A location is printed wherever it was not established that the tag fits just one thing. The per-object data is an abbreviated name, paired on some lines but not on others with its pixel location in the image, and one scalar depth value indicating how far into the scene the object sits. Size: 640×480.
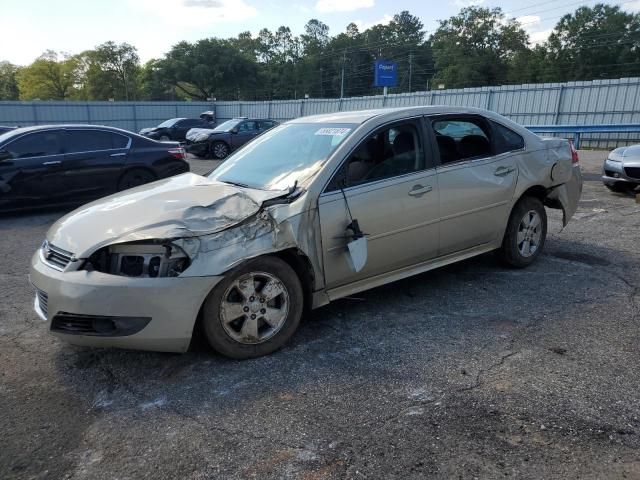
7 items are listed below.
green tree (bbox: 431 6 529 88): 69.69
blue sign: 41.91
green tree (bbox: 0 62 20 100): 95.94
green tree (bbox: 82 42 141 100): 77.94
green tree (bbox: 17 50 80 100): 80.88
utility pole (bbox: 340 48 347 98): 92.16
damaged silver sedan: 3.09
